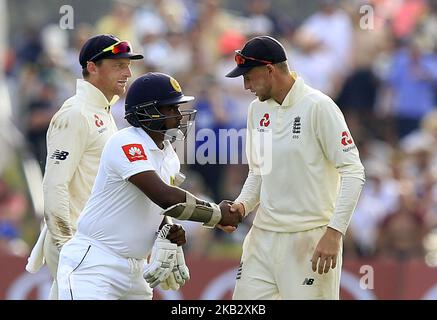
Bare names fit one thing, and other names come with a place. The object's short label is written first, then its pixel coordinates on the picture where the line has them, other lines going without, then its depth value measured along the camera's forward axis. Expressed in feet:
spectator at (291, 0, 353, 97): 46.29
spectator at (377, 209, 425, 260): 41.86
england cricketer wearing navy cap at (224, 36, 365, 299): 26.48
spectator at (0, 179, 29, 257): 43.14
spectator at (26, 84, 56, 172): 46.16
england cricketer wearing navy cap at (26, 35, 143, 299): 27.55
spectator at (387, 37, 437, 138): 46.14
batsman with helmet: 24.29
